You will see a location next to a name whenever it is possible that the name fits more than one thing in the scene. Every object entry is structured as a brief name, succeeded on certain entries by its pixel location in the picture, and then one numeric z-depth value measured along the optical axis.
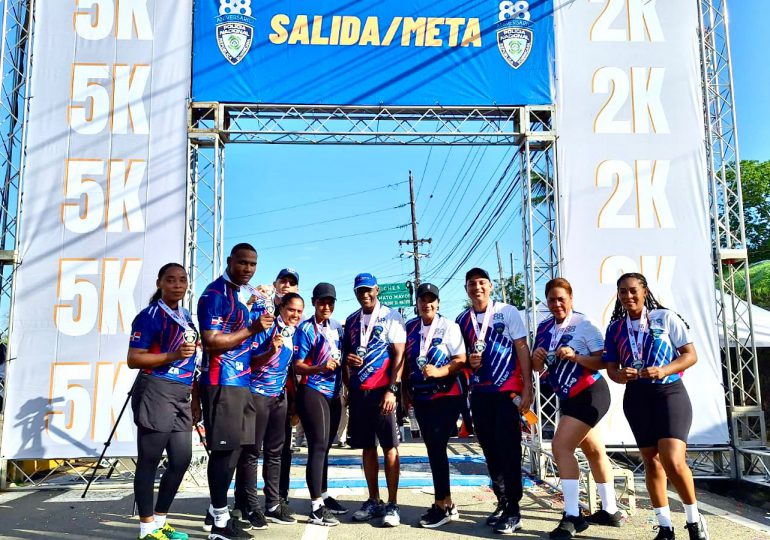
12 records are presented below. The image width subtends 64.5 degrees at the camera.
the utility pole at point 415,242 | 29.50
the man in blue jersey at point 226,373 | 4.04
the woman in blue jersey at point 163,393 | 3.92
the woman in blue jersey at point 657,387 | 3.98
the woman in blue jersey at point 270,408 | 4.60
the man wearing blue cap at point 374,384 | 4.73
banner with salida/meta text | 7.14
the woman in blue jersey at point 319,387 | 4.72
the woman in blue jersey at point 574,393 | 4.42
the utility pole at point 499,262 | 32.97
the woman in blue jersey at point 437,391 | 4.69
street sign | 21.36
